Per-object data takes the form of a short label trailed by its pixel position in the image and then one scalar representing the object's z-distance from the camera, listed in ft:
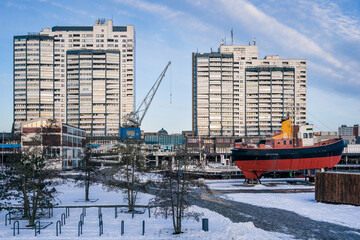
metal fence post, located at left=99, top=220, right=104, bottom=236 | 67.43
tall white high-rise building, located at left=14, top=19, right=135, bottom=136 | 542.98
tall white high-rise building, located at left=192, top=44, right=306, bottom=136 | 551.59
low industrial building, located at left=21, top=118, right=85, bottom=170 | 260.97
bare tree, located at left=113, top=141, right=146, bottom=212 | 102.48
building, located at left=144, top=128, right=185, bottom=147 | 600.39
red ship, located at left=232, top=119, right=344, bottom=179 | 182.80
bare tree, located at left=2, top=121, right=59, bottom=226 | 79.15
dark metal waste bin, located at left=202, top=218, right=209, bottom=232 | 69.56
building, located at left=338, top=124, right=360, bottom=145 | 502.30
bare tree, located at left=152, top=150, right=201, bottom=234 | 69.61
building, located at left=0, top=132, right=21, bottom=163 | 347.13
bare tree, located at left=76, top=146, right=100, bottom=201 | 116.26
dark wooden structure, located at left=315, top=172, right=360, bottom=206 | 99.55
